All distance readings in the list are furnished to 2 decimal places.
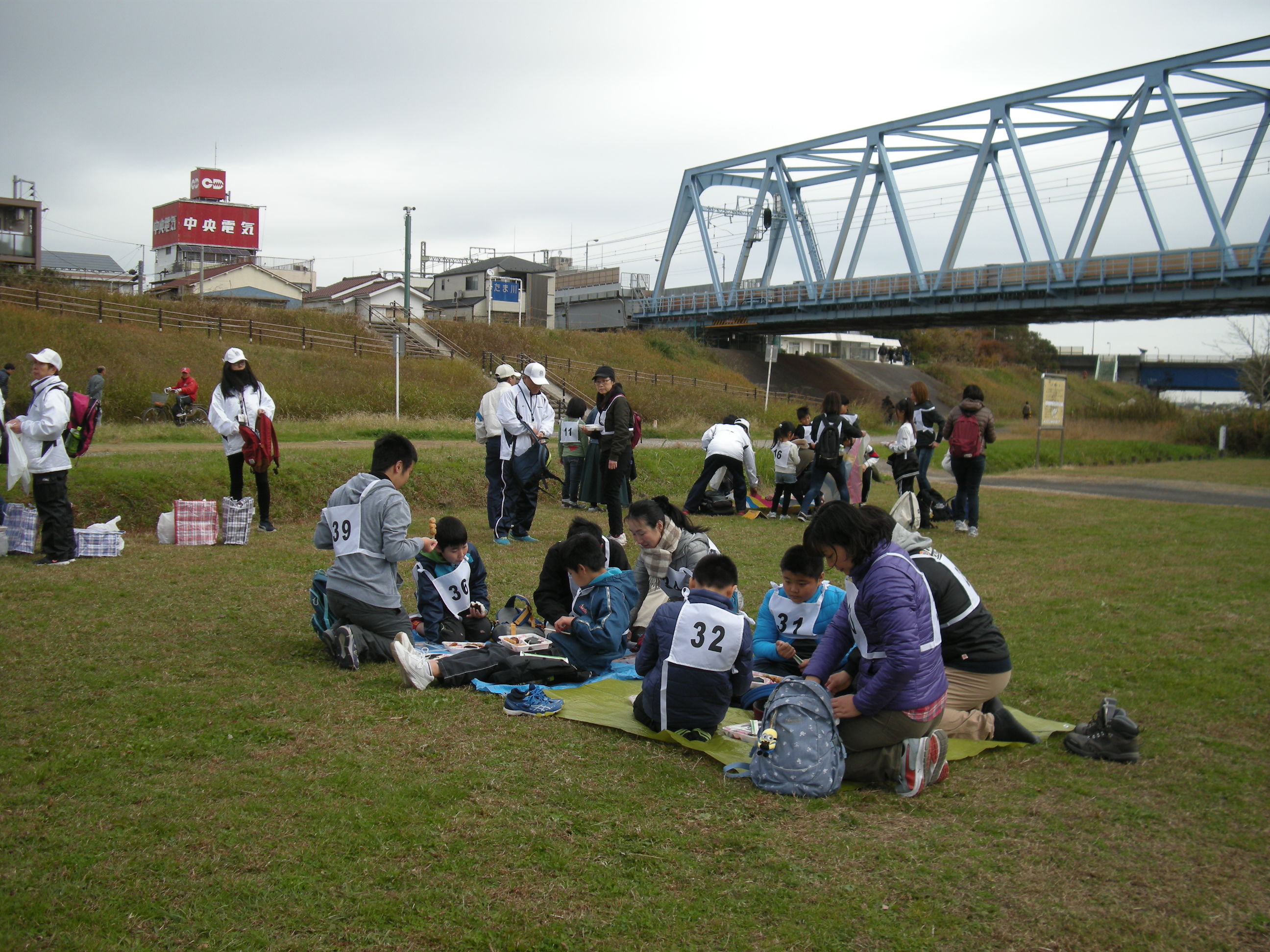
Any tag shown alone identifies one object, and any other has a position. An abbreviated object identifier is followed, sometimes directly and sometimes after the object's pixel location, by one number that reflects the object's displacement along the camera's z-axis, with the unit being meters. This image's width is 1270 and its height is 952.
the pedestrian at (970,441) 12.12
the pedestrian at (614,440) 10.22
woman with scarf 5.87
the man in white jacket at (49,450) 7.99
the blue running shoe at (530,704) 4.99
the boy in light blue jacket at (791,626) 5.69
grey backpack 4.04
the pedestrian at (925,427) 13.04
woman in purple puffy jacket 4.05
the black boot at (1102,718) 4.63
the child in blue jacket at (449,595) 6.34
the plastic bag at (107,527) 8.80
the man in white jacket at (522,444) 10.44
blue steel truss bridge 35.25
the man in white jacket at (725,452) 12.85
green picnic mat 4.55
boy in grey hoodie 5.75
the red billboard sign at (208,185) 81.81
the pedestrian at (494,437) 10.78
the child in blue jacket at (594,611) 5.70
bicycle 24.47
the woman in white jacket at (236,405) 9.93
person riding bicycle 24.17
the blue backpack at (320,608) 5.95
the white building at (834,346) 73.50
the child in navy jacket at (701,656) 4.60
